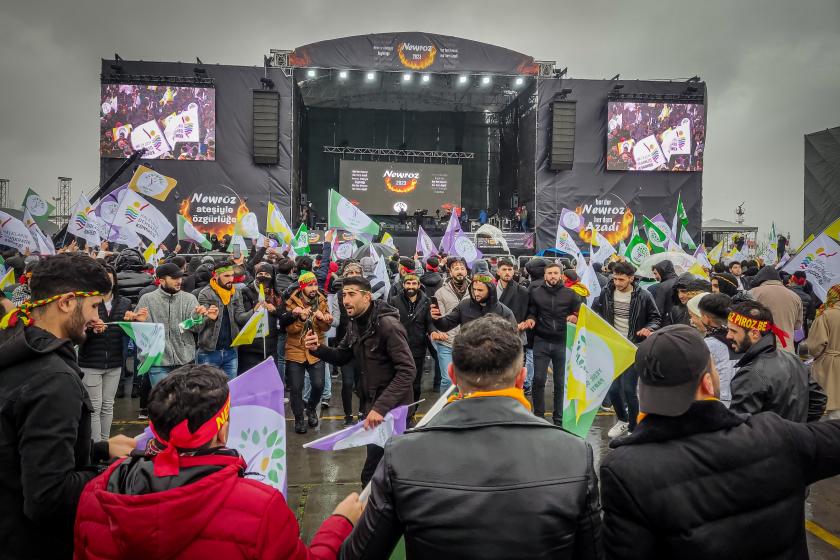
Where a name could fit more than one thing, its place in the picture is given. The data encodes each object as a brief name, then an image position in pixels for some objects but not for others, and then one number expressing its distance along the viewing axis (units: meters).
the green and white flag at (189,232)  12.22
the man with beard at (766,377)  2.76
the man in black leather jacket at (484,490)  1.46
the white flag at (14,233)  9.38
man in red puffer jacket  1.43
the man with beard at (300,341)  5.79
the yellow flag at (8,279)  7.14
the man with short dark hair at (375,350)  3.79
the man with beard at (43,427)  1.75
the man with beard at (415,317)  6.31
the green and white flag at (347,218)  10.83
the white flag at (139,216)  9.45
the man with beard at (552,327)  6.02
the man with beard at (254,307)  6.09
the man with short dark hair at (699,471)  1.60
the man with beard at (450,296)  6.65
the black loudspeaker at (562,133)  20.72
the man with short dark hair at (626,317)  5.65
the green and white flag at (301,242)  12.14
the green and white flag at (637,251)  12.05
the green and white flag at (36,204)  12.85
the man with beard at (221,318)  5.76
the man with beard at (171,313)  5.42
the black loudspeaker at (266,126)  20.06
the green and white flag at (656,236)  12.57
